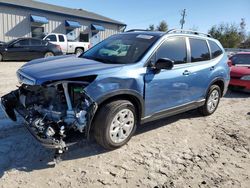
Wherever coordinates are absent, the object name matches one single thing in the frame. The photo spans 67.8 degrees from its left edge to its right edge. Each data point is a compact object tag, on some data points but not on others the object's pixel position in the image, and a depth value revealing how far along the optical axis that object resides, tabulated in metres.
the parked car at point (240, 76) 6.00
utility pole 40.06
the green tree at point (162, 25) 43.38
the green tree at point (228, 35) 32.65
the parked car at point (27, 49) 10.27
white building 14.02
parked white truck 12.60
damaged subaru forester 2.47
